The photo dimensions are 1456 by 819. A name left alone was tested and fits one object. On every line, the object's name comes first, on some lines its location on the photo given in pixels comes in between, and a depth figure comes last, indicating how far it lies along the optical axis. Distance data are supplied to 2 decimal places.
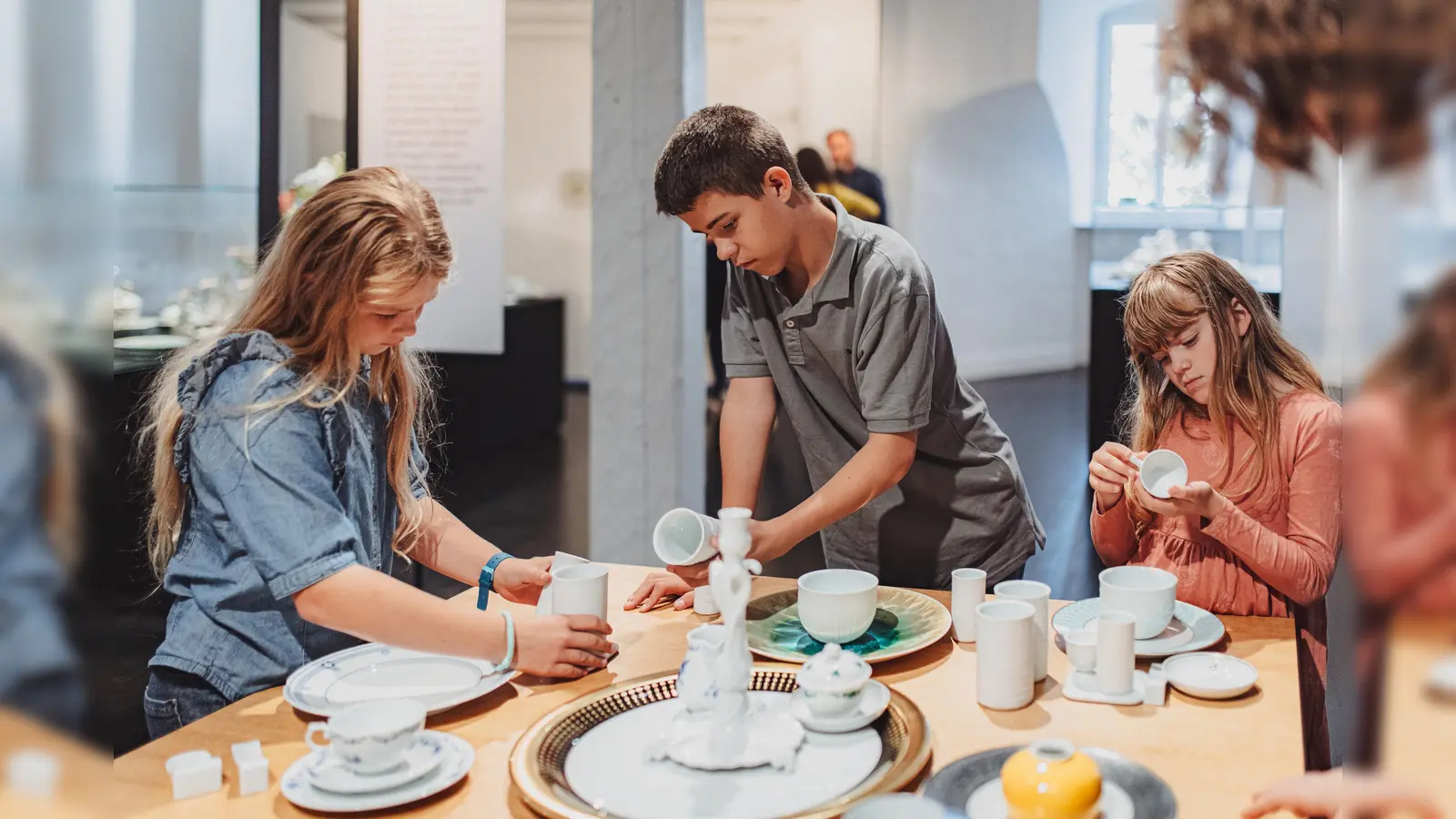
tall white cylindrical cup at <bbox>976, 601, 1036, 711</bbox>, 1.42
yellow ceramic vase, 1.07
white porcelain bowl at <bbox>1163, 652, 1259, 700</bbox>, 1.46
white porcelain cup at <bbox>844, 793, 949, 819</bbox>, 1.06
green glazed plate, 1.63
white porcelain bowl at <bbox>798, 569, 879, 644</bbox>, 1.61
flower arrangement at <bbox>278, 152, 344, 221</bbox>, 3.54
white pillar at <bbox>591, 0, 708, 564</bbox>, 3.37
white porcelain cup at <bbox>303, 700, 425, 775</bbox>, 1.21
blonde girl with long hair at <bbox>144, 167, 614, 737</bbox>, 1.47
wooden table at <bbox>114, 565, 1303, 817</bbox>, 1.22
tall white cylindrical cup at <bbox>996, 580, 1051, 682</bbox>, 1.49
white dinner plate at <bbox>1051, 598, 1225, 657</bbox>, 1.60
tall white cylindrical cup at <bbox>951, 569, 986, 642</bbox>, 1.70
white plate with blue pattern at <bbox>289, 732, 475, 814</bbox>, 1.19
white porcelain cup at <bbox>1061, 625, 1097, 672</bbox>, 1.50
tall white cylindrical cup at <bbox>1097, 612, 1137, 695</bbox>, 1.44
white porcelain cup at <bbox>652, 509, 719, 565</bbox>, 1.71
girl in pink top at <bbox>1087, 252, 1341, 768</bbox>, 1.83
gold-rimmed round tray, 1.17
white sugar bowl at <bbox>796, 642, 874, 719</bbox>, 1.32
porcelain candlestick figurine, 1.24
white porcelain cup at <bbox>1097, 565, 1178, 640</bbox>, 1.61
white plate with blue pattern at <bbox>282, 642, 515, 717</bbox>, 1.48
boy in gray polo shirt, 1.96
